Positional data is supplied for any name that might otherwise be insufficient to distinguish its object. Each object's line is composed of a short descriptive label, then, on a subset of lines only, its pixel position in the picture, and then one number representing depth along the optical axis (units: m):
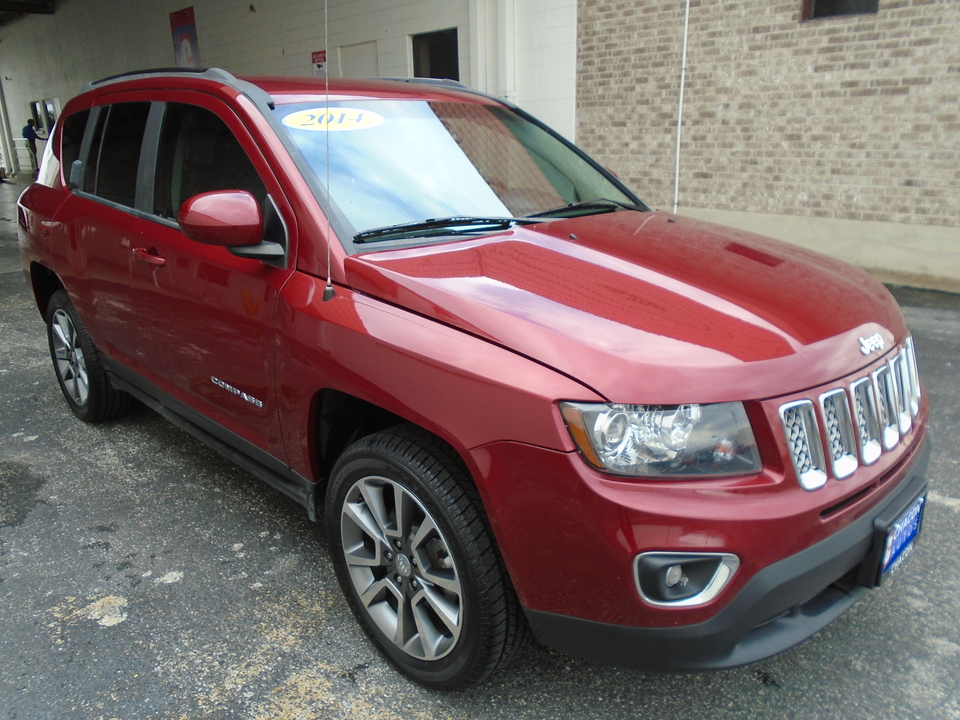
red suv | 1.74
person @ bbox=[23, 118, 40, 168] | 24.51
